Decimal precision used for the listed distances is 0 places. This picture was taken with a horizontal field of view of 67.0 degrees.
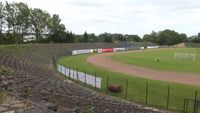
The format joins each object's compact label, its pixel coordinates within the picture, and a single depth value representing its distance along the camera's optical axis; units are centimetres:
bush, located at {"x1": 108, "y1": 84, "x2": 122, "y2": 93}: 1553
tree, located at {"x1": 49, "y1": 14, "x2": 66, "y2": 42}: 6022
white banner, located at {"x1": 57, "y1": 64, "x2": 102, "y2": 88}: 1655
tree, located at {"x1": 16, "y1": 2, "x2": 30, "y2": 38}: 5091
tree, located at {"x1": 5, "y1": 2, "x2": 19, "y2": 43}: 4799
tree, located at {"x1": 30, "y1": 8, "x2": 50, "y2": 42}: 5716
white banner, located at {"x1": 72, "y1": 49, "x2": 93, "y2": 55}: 4656
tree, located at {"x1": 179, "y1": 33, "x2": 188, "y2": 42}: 10767
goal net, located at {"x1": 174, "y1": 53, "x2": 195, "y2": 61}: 3950
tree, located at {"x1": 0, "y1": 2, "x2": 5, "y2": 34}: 4648
